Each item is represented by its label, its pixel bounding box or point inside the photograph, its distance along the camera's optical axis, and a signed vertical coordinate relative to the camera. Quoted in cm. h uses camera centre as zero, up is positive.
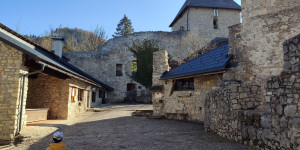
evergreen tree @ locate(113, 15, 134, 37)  3919 +1282
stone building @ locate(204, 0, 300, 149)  324 +19
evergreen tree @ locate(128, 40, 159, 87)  2256 +383
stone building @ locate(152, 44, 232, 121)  852 +55
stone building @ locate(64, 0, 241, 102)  2342 +586
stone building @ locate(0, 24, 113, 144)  637 +24
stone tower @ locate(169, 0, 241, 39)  2567 +965
